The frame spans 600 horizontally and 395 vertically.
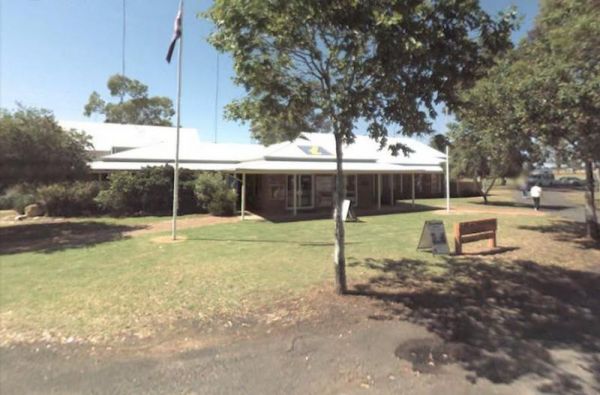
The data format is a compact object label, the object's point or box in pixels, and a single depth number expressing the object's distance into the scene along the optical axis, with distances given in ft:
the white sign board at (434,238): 32.45
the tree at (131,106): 176.04
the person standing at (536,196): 72.18
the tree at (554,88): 23.18
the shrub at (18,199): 67.50
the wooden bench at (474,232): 32.55
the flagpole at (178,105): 39.75
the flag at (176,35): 37.92
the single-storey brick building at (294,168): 68.49
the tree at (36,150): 44.86
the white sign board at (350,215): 55.51
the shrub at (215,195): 62.90
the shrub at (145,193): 65.36
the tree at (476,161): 50.98
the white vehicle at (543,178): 182.58
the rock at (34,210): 66.13
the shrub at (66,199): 66.03
